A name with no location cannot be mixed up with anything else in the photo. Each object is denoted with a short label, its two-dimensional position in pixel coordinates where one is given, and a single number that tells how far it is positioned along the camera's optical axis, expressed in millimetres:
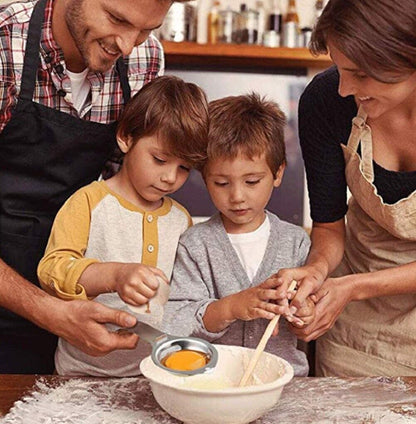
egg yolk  1255
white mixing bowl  1143
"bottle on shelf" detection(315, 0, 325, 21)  3803
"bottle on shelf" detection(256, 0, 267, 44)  3773
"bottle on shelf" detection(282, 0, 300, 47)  3725
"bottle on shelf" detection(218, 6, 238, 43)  3738
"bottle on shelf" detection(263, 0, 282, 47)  3729
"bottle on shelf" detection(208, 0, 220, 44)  3778
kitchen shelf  3621
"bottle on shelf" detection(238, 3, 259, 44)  3715
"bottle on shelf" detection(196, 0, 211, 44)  3840
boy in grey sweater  1681
